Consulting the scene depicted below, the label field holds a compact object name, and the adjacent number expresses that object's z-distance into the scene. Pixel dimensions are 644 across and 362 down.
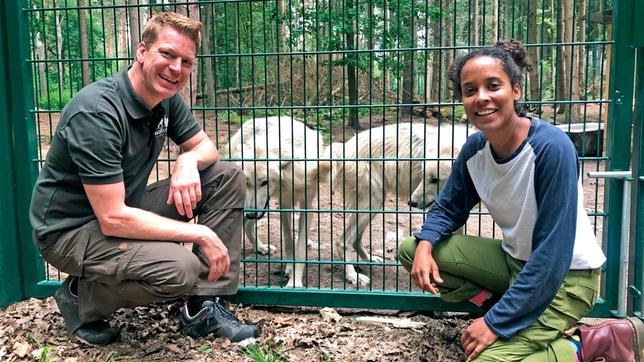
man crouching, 3.07
